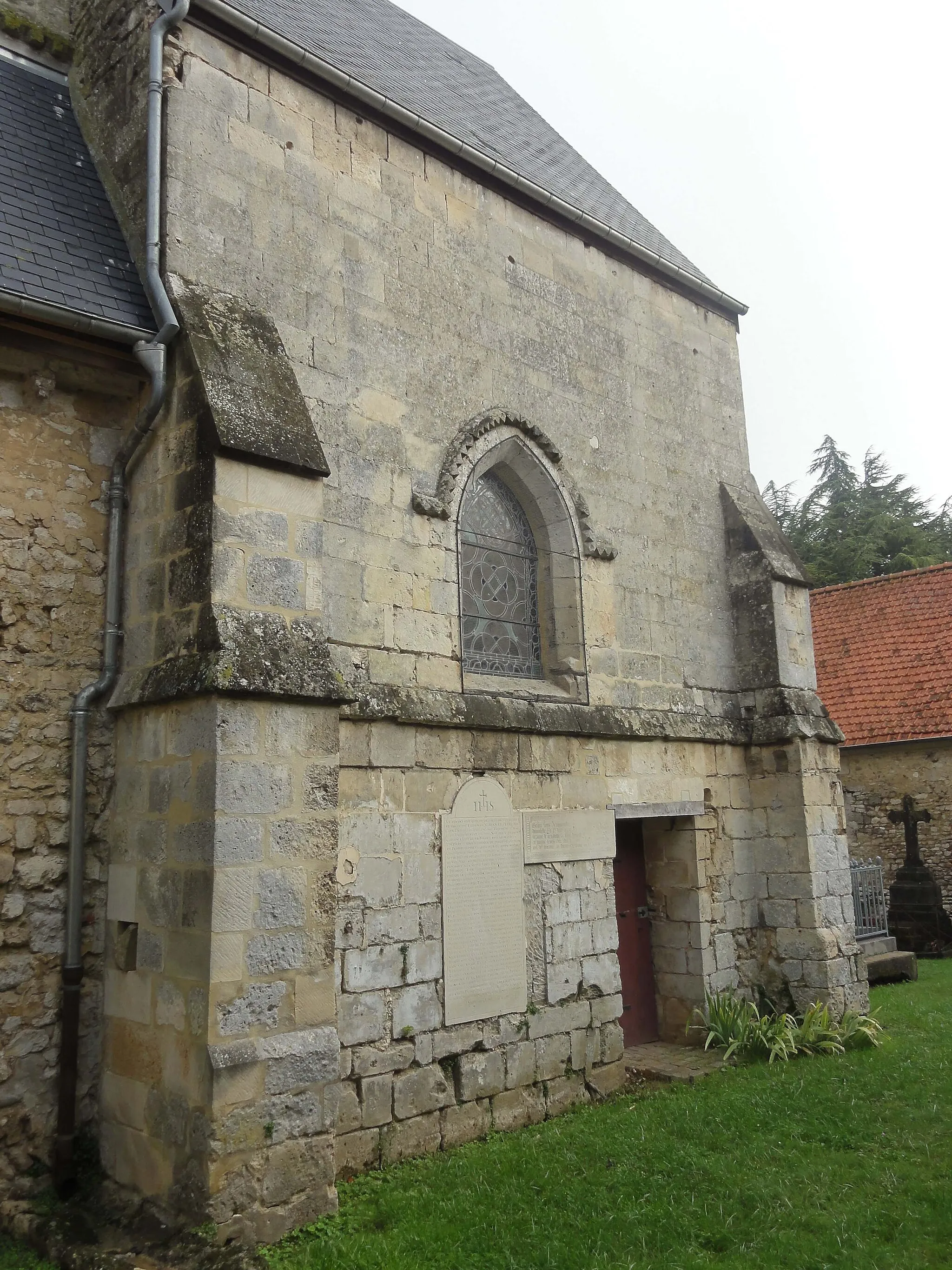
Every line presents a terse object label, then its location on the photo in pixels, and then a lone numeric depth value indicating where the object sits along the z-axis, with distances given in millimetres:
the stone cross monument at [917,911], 13156
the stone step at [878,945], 11477
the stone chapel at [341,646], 4672
